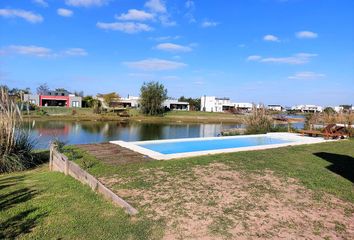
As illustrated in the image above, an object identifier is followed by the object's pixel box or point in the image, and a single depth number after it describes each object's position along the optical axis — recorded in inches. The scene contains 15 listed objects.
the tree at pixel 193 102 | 2937.7
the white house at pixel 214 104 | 3014.3
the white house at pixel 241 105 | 3045.8
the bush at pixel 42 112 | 1473.4
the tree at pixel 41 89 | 2431.3
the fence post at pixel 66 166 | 246.3
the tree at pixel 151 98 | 1850.4
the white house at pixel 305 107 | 3708.2
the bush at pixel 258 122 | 621.6
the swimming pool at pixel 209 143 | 318.5
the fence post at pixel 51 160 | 296.5
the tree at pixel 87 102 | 2244.5
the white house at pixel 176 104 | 2672.2
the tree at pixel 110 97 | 2337.6
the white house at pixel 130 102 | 2618.1
